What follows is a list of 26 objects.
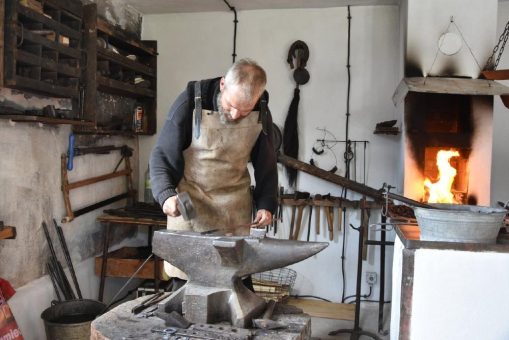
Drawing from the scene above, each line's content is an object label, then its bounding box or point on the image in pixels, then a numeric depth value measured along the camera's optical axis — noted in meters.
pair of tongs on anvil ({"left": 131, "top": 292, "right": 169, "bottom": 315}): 1.61
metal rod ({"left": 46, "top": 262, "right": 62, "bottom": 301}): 3.03
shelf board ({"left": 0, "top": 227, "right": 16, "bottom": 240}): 2.38
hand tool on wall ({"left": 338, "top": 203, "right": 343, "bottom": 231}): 3.91
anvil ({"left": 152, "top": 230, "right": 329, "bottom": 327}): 1.49
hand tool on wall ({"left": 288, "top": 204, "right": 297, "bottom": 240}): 3.92
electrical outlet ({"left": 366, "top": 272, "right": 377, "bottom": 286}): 3.91
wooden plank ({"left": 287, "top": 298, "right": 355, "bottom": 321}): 3.70
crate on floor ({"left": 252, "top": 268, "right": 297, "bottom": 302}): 3.75
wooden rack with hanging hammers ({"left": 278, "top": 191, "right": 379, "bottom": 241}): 3.81
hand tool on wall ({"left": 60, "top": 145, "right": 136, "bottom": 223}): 3.16
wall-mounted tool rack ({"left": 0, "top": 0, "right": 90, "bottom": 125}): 2.37
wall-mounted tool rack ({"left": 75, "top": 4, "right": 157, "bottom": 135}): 3.15
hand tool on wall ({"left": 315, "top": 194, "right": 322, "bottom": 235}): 3.88
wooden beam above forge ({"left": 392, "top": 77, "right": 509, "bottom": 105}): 3.06
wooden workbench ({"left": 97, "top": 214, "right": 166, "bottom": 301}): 3.42
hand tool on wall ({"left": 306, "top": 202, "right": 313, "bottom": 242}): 3.97
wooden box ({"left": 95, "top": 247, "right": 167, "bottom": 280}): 3.48
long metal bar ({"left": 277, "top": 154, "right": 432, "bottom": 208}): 3.64
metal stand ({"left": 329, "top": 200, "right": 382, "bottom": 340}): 3.33
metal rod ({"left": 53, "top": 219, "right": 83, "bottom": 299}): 3.12
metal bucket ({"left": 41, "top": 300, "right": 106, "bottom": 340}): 2.69
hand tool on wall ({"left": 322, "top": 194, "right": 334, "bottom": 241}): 3.89
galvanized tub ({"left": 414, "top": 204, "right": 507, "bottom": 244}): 2.04
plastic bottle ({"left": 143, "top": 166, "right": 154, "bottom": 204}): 4.09
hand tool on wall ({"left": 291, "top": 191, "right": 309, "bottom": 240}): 3.85
